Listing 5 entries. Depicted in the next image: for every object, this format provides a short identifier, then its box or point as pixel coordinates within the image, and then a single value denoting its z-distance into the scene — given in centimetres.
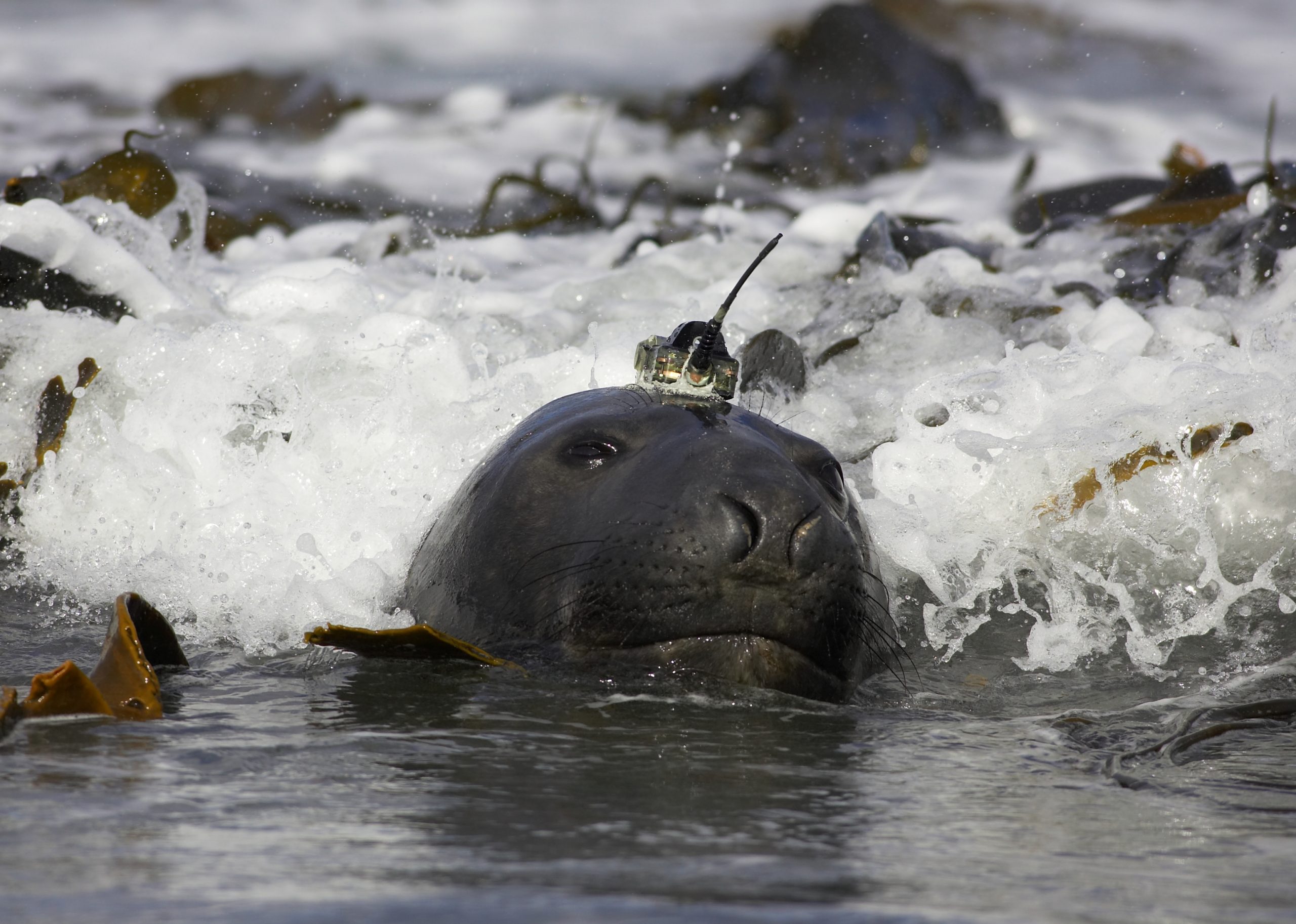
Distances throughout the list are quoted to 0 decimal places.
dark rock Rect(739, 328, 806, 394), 1231
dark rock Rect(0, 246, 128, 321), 1289
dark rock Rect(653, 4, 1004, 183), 2619
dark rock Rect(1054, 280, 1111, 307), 1476
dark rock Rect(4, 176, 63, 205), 1362
